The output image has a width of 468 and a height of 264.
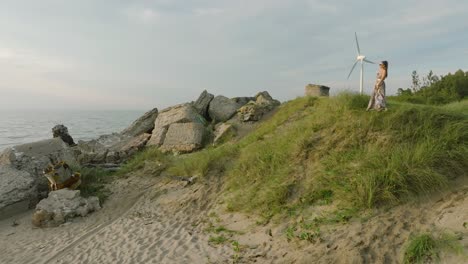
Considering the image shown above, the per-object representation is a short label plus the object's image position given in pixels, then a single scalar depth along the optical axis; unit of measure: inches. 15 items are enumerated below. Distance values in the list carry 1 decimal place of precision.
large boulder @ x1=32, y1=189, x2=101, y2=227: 337.7
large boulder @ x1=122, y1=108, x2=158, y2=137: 750.5
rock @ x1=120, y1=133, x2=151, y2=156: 599.5
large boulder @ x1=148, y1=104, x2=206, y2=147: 628.8
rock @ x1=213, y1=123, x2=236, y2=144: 576.5
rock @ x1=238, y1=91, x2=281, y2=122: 654.9
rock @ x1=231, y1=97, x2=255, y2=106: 763.7
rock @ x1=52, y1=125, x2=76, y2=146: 712.4
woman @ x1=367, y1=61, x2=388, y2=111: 309.2
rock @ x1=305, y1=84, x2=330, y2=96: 661.9
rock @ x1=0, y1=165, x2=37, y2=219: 365.4
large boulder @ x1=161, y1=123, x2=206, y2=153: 571.2
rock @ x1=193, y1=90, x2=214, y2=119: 758.5
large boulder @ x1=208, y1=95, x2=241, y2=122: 722.2
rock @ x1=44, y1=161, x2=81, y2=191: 382.3
